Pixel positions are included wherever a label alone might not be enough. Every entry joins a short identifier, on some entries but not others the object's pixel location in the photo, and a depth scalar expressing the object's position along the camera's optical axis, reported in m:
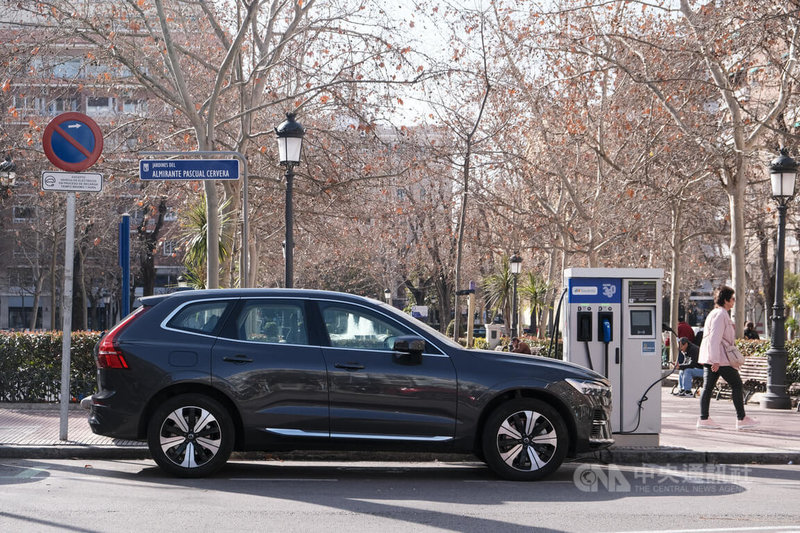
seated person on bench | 19.83
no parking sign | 10.27
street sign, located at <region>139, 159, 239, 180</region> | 12.63
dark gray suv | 8.36
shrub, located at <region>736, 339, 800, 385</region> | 17.37
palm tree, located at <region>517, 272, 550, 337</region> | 38.30
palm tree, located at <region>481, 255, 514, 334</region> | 40.47
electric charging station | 10.39
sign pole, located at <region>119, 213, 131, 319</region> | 13.43
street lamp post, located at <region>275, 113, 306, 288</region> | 13.93
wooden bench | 18.45
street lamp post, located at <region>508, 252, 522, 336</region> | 36.59
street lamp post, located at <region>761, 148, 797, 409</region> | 16.02
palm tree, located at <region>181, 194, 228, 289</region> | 20.14
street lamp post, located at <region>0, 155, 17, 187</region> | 23.87
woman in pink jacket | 11.80
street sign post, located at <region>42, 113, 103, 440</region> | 10.23
